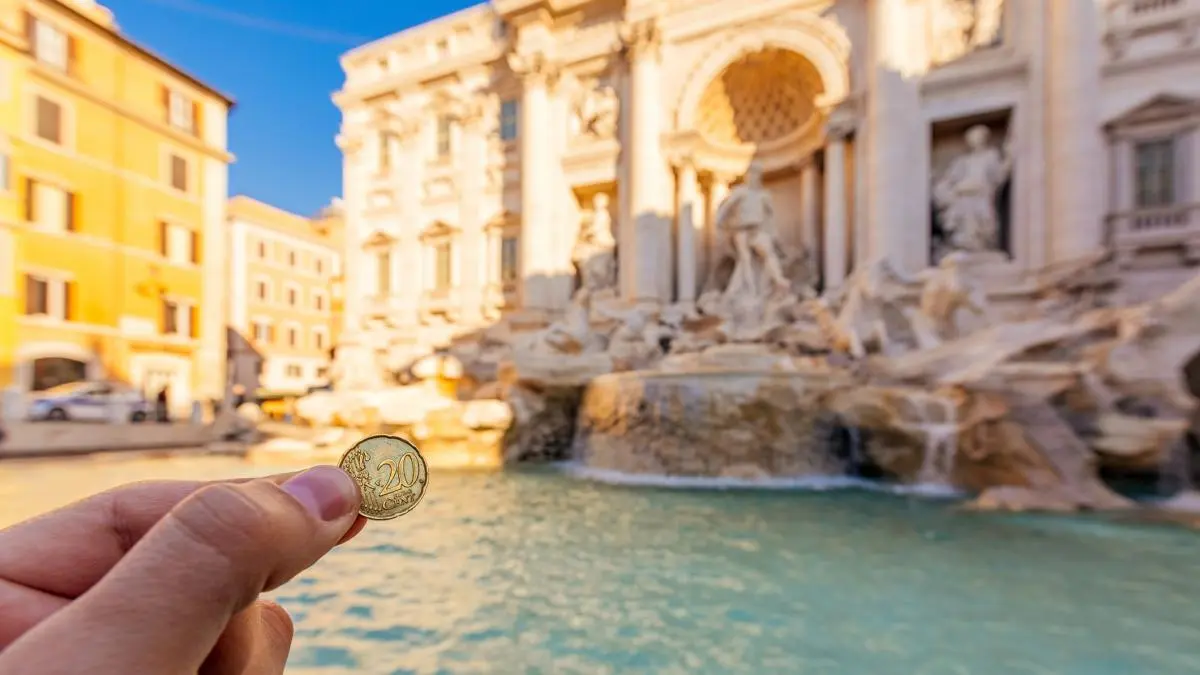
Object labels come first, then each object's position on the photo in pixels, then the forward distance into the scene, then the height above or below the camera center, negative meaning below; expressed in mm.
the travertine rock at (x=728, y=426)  7109 -1029
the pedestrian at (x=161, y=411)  14375 -1776
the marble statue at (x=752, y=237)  12023 +2245
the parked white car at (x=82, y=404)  12352 -1414
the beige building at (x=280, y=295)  26094 +2197
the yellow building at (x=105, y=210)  13914 +3545
